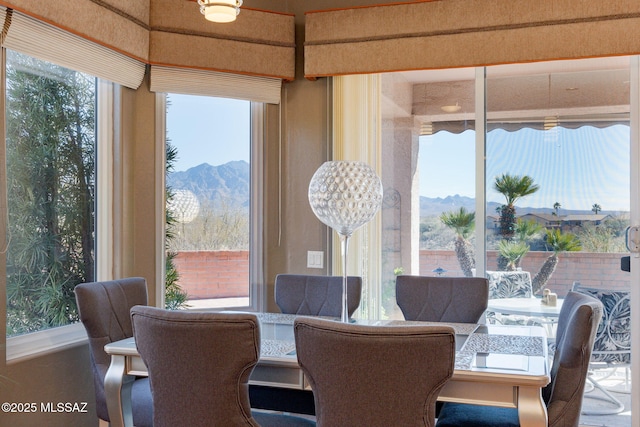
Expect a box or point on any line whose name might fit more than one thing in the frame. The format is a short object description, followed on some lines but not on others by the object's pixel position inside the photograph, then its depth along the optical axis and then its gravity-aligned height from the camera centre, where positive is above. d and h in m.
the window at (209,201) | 3.77 +0.12
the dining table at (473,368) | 1.88 -0.46
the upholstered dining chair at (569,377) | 2.01 -0.51
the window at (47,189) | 2.87 +0.15
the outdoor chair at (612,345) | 3.37 -0.66
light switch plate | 3.90 -0.24
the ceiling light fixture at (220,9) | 1.90 +0.63
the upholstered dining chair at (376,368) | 1.67 -0.40
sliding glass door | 3.42 +0.24
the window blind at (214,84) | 3.60 +0.79
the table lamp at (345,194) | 2.36 +0.10
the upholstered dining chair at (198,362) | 1.84 -0.42
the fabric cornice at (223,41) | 3.56 +1.03
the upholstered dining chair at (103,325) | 2.54 -0.44
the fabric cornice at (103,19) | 2.75 +0.94
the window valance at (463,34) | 3.28 +1.02
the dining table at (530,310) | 3.52 -0.50
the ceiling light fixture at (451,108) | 3.73 +0.65
